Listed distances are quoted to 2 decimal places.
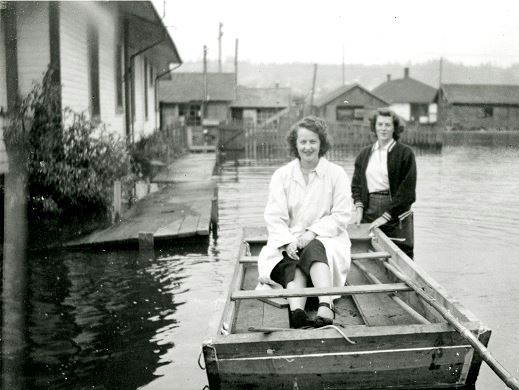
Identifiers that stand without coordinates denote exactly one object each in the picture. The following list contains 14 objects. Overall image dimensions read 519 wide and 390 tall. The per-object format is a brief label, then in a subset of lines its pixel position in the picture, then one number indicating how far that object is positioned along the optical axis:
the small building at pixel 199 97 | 55.88
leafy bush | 9.66
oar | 3.66
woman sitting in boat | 5.54
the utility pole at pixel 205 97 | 52.51
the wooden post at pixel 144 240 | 10.18
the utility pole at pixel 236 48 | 64.76
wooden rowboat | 4.36
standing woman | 6.88
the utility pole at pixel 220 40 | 63.16
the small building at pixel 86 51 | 11.27
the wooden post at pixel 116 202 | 10.95
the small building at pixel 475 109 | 70.56
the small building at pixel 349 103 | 63.50
